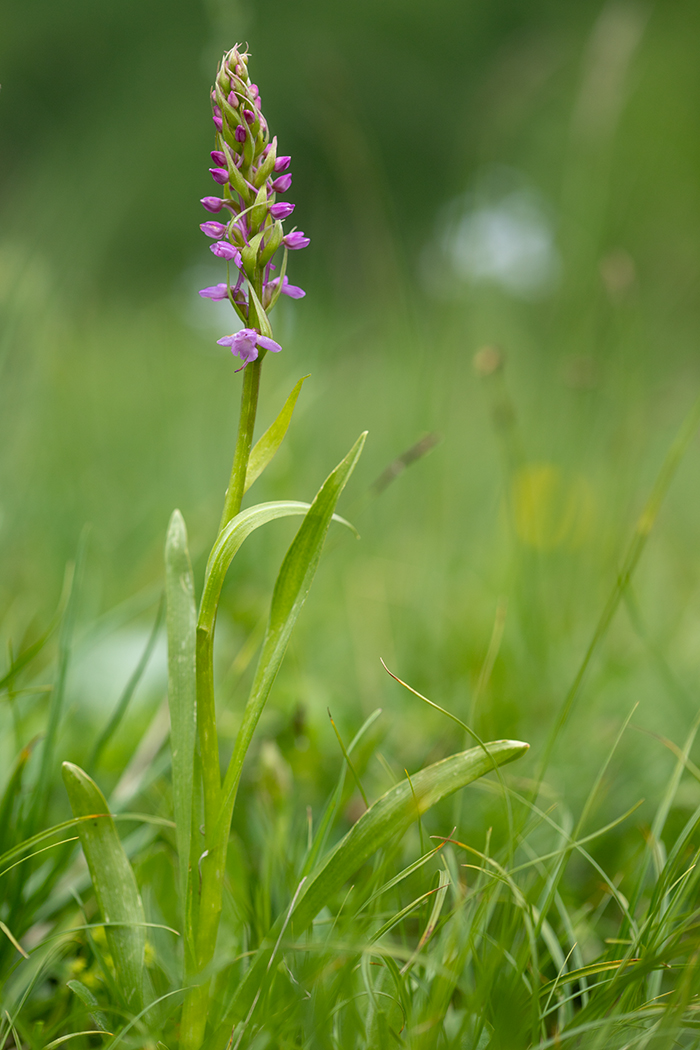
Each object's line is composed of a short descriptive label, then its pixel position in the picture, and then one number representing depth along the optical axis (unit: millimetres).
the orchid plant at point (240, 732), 981
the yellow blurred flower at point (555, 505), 1660
